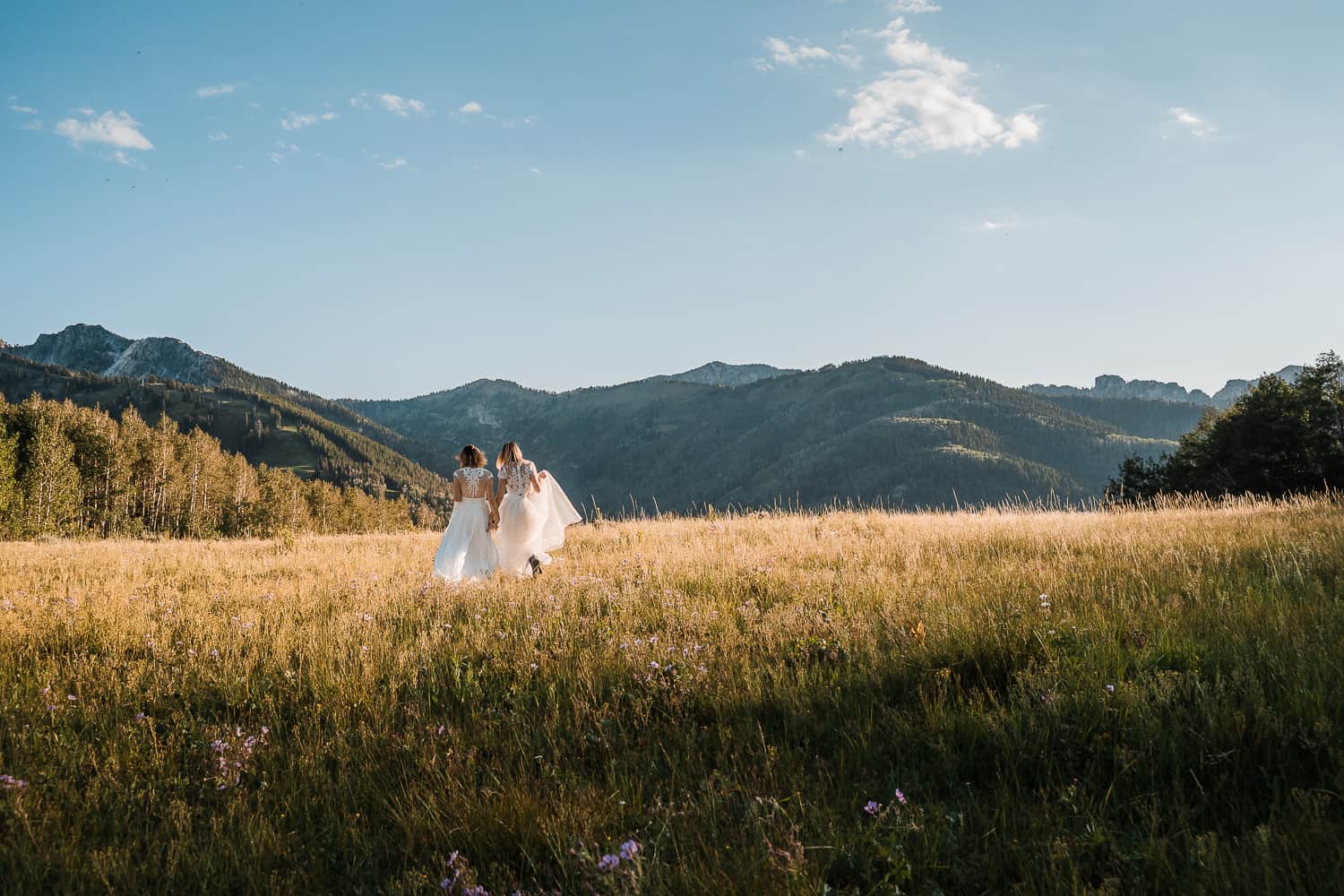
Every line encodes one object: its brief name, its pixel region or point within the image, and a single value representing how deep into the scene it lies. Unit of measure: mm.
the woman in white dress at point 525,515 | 11062
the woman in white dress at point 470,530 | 11086
